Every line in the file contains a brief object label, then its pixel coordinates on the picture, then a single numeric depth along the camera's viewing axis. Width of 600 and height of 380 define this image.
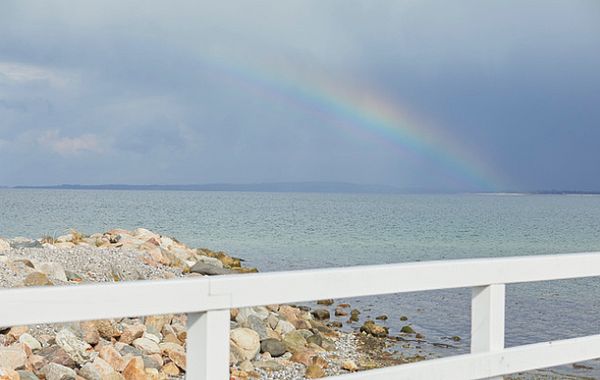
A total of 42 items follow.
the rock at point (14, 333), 8.56
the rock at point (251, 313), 13.40
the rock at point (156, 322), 10.82
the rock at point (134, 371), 8.27
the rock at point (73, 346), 8.60
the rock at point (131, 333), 9.85
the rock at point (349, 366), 12.92
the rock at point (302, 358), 12.23
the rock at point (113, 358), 8.38
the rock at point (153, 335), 10.32
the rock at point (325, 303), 21.05
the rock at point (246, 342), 11.45
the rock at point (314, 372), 11.30
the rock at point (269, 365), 11.23
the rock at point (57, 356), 8.11
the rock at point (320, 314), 18.95
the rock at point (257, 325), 13.17
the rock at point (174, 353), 9.79
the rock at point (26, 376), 7.39
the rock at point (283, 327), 14.48
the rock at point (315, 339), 14.32
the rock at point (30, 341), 8.49
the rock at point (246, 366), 10.80
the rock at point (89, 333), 9.39
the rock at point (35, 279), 10.49
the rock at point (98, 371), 7.91
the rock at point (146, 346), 9.73
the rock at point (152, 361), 9.23
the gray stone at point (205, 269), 18.26
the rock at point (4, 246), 13.86
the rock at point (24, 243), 16.33
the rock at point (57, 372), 7.68
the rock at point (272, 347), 12.29
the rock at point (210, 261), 20.13
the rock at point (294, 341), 13.07
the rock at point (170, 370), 9.36
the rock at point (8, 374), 6.96
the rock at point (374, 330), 17.17
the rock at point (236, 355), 11.10
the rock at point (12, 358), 7.48
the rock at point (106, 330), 9.73
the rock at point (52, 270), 11.82
